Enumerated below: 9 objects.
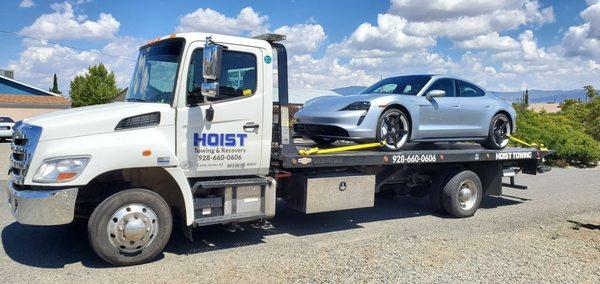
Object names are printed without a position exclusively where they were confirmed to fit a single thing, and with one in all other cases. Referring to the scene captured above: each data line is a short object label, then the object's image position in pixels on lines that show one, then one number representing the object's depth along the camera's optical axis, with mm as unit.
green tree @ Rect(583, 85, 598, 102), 34253
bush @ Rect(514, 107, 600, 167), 17453
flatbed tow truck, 4781
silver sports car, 7188
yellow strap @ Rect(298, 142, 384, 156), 6354
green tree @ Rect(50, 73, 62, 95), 66438
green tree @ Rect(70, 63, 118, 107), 49531
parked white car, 24594
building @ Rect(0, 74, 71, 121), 38781
